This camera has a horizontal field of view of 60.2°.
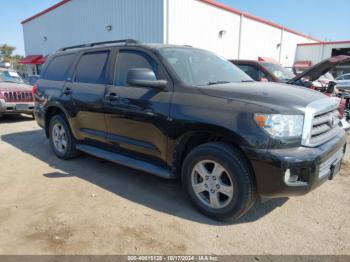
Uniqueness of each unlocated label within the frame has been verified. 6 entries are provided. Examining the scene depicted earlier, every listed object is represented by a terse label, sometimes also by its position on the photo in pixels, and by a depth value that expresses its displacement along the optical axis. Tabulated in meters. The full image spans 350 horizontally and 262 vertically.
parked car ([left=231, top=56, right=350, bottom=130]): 6.22
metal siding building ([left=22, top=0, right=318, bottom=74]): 16.14
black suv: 2.86
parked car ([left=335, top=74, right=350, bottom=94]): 16.81
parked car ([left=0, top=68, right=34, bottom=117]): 8.79
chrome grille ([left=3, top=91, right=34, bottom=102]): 8.82
